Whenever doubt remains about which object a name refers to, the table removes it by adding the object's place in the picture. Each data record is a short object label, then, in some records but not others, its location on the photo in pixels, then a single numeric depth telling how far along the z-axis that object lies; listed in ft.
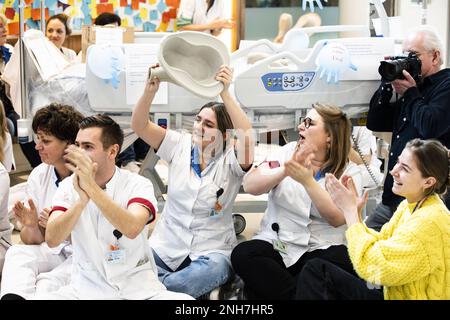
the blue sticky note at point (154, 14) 23.86
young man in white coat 8.02
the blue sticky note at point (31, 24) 22.10
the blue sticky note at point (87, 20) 23.04
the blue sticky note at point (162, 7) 23.84
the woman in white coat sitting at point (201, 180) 9.64
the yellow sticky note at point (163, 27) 23.94
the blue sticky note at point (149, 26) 23.86
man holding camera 10.23
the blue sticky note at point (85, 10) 23.02
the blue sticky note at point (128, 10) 23.66
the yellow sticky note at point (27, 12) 22.13
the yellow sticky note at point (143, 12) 23.77
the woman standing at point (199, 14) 20.51
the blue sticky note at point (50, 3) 22.35
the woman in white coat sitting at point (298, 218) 9.34
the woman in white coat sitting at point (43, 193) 9.32
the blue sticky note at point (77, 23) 22.82
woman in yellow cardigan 7.43
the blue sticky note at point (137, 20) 23.80
